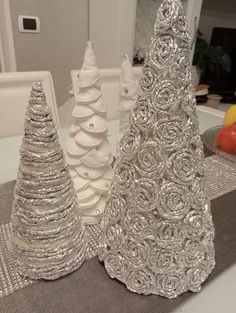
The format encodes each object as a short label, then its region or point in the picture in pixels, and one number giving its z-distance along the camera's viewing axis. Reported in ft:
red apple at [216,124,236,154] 2.56
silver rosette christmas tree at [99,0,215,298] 1.05
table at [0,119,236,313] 1.19
